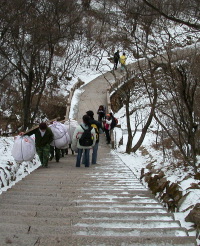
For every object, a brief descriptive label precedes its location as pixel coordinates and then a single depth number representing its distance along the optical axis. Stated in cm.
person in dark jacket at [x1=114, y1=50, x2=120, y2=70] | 2723
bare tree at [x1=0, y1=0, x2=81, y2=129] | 1403
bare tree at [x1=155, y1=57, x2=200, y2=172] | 670
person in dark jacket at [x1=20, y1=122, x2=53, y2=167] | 871
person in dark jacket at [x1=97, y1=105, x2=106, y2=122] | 1695
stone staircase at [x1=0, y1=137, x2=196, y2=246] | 334
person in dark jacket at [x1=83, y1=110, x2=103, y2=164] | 959
